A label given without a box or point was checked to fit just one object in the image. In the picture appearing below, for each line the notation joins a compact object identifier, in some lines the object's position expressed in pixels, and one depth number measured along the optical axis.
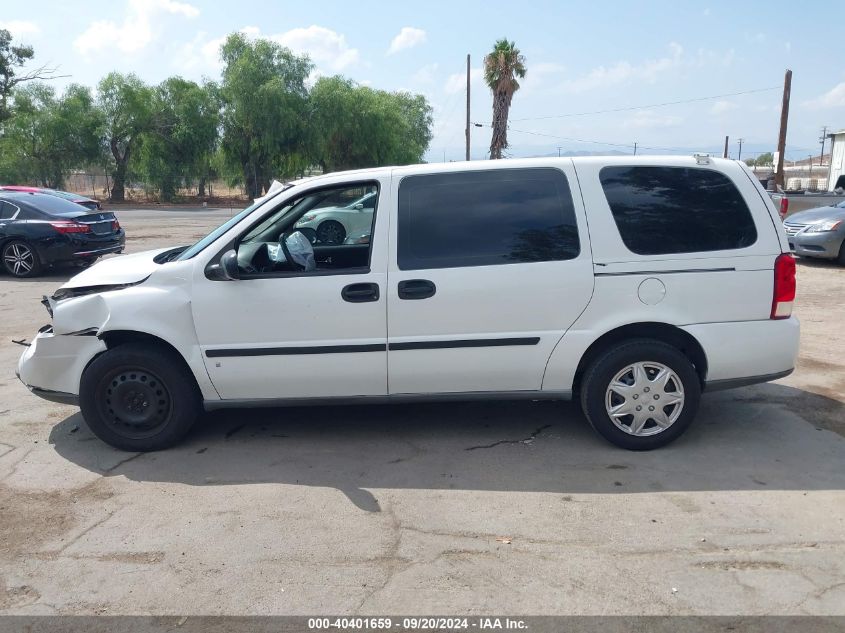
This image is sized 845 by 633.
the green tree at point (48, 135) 43.44
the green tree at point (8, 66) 43.75
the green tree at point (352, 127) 45.59
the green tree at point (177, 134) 44.97
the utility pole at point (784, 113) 28.39
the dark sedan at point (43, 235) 12.94
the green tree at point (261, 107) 44.06
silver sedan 13.70
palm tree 32.91
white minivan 4.64
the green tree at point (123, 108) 44.72
